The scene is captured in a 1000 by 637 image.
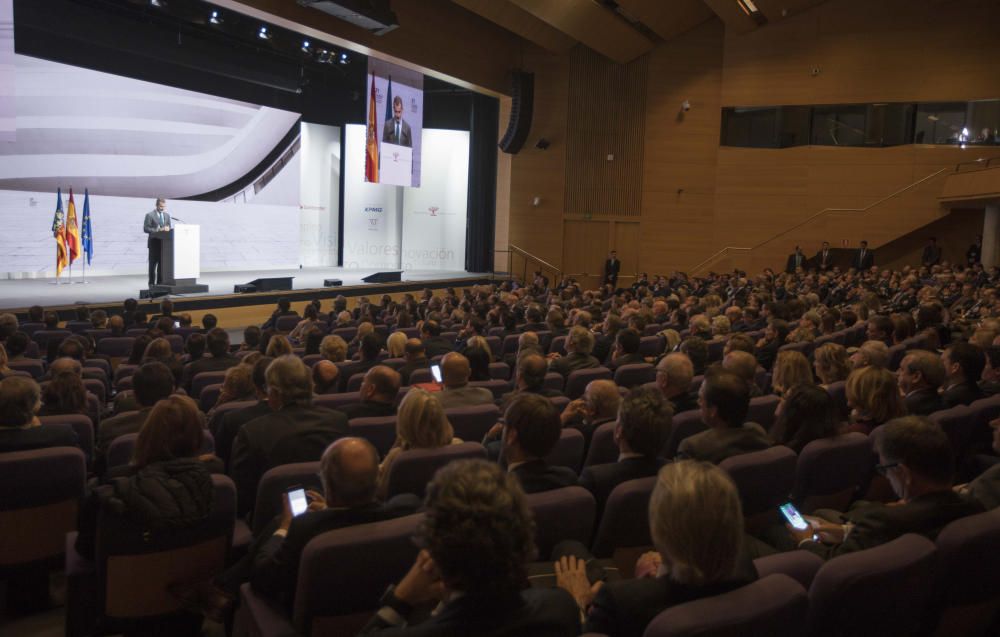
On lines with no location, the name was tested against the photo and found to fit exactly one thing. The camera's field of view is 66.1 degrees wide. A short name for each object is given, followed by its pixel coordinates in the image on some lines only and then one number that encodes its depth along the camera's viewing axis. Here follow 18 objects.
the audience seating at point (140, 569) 2.59
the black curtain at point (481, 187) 20.14
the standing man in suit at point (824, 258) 17.23
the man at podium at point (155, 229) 12.03
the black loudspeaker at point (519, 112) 19.00
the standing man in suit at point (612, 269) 19.33
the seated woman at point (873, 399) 3.44
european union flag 12.59
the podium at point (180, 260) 12.21
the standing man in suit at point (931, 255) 16.69
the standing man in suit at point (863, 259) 16.84
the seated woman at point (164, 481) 2.53
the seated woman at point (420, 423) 3.02
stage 10.79
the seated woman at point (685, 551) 1.70
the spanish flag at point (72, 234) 12.23
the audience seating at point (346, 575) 2.06
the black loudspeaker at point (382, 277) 16.06
